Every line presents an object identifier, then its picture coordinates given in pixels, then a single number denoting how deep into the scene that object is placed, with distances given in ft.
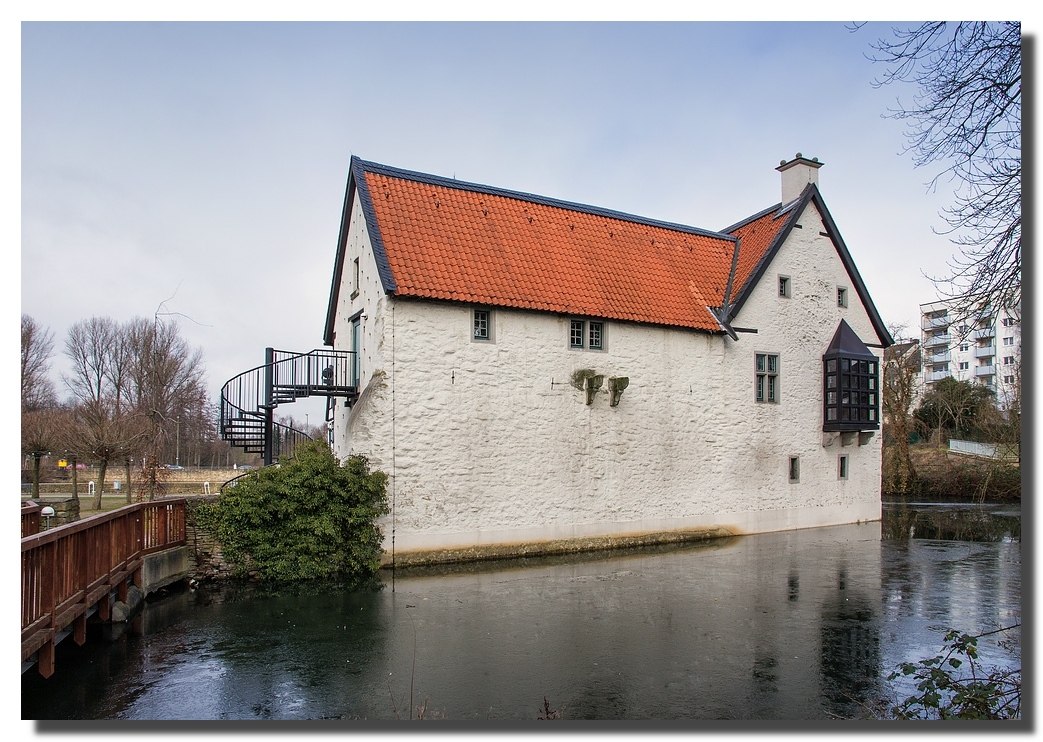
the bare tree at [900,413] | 113.18
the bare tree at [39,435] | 61.16
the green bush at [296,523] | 43.09
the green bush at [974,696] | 16.66
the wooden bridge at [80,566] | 22.67
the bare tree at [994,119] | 19.02
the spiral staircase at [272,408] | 49.11
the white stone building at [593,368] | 49.11
